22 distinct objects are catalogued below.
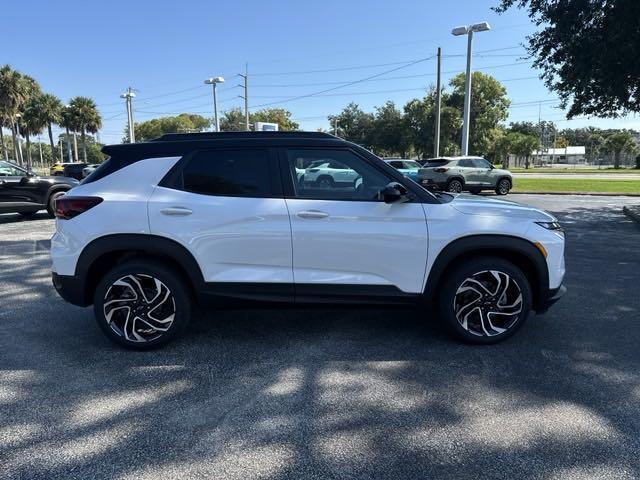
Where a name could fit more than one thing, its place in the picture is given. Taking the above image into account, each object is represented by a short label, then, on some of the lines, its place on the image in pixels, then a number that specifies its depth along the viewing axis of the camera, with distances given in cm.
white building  10719
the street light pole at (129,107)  3984
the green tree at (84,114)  6197
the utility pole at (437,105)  2519
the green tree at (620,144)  6469
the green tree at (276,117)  7850
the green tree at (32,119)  5997
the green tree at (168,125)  8481
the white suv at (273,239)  365
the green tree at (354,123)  6950
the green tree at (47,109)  6053
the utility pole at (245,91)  4625
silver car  1888
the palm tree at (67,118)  6183
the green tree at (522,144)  6594
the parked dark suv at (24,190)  1111
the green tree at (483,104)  5072
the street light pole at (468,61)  2009
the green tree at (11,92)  4759
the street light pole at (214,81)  3672
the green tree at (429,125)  4984
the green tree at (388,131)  6131
